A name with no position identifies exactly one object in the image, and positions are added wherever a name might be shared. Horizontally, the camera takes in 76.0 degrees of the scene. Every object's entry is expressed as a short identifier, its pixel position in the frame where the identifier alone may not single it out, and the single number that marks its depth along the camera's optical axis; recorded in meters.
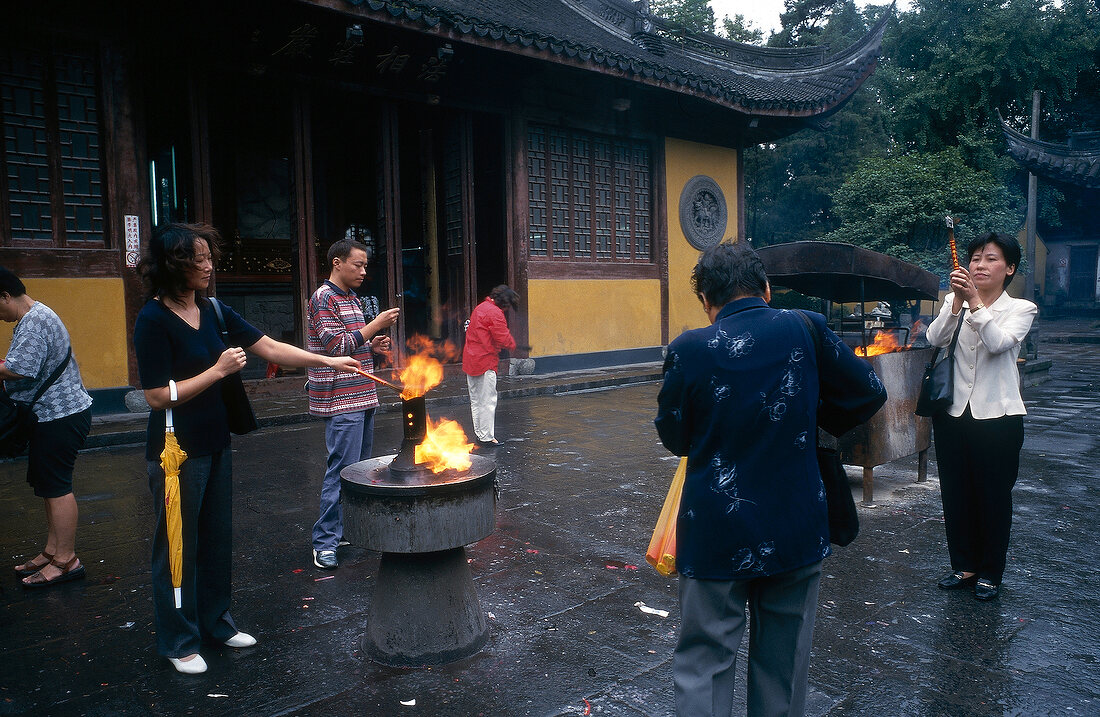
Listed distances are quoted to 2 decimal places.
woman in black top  2.95
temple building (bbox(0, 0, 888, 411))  8.42
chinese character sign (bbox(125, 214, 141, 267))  8.66
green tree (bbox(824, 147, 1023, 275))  16.27
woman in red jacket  7.57
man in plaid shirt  4.24
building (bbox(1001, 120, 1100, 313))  21.73
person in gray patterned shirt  3.89
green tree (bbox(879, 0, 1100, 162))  23.31
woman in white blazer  3.58
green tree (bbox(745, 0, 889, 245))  26.17
